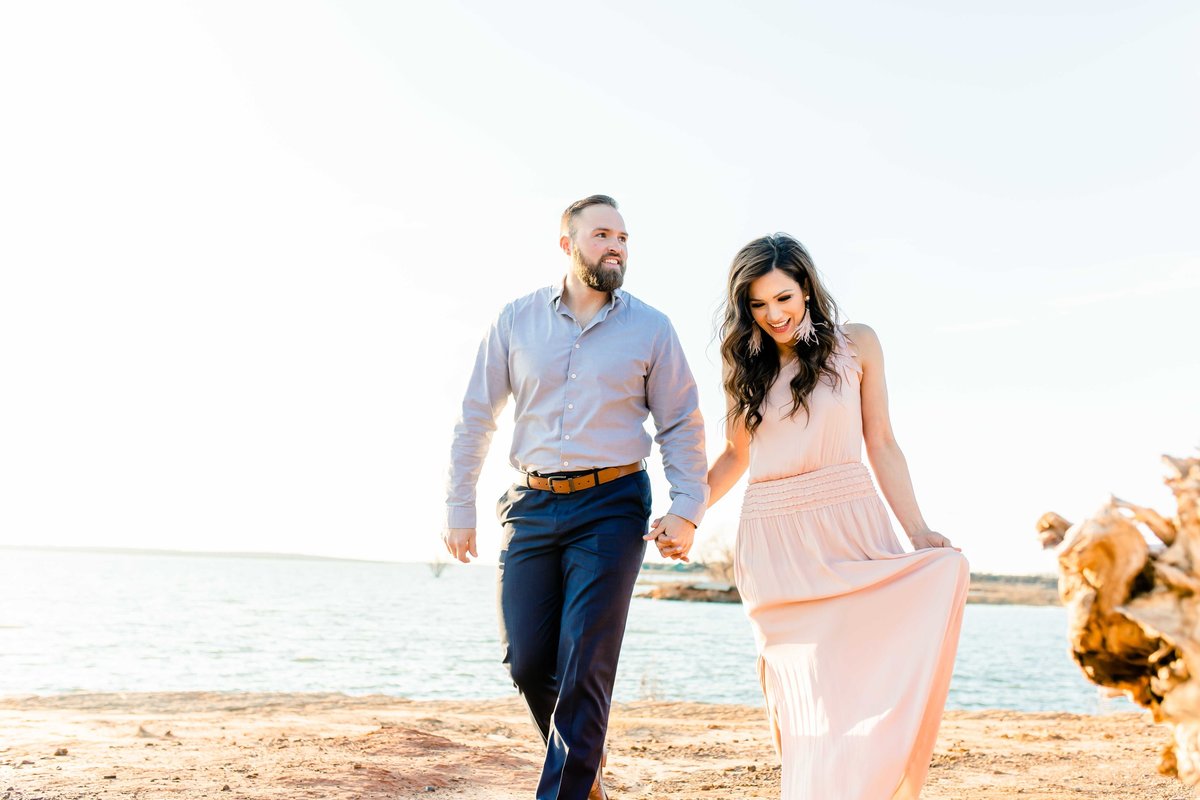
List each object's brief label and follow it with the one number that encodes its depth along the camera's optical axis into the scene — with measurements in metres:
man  4.30
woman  3.98
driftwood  2.36
